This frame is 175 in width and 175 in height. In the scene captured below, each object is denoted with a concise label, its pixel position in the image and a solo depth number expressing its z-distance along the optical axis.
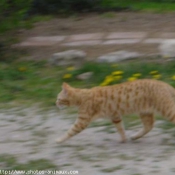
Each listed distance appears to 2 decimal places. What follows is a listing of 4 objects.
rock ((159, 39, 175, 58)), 19.42
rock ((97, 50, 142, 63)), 19.70
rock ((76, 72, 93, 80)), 18.34
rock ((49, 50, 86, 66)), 20.05
